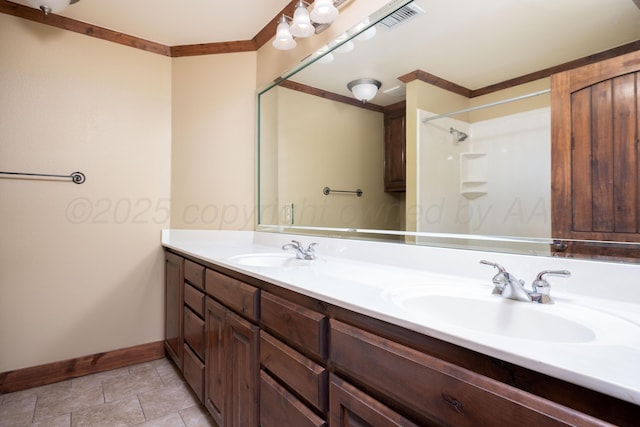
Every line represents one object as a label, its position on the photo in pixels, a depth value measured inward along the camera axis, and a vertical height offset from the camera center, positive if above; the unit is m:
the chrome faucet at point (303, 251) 1.54 -0.16
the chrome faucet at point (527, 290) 0.79 -0.18
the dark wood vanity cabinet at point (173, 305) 1.94 -0.56
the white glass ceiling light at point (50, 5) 1.75 +1.13
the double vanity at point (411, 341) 0.47 -0.24
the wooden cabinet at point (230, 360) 1.15 -0.56
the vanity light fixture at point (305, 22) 1.54 +0.98
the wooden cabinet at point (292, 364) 0.85 -0.42
